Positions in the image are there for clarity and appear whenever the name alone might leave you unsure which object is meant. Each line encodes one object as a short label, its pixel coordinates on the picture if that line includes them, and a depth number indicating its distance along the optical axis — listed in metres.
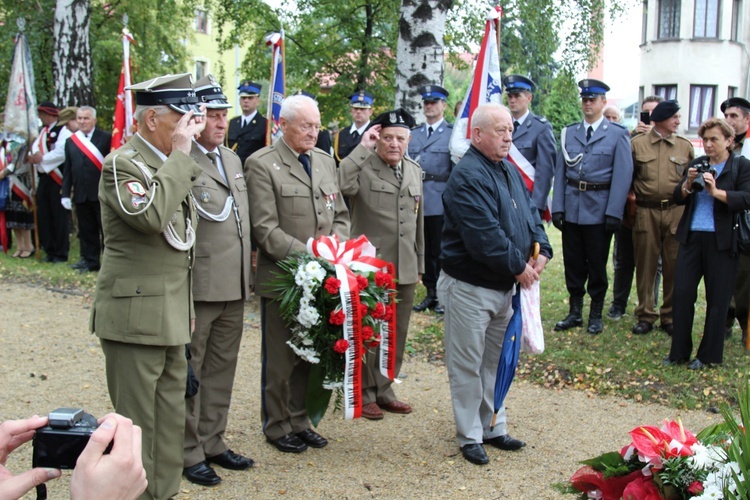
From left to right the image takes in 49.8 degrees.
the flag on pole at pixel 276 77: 8.83
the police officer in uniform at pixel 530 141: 8.11
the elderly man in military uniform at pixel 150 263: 3.77
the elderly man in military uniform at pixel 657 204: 7.82
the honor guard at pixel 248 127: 10.88
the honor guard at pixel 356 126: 10.67
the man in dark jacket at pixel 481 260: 4.85
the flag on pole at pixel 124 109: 10.75
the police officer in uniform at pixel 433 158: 8.89
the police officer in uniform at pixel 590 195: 7.79
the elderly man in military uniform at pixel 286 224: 5.03
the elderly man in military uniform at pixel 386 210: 5.93
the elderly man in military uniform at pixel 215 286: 4.58
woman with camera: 6.57
